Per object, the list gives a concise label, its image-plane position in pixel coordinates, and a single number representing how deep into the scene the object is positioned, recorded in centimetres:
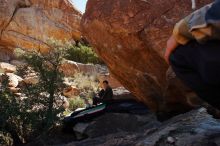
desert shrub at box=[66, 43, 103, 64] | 3091
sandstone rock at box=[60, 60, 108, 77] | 2691
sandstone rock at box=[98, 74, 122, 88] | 1967
